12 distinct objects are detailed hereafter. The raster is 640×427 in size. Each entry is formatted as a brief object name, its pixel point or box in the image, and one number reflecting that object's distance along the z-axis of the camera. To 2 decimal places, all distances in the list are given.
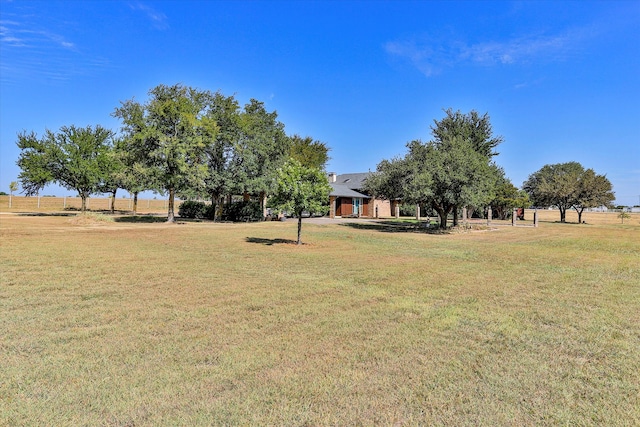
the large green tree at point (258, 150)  26.66
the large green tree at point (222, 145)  26.41
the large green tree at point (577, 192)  38.53
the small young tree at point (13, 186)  32.28
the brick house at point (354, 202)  40.78
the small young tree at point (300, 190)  13.24
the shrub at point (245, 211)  30.45
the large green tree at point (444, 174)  19.06
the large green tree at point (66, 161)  30.00
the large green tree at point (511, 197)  35.03
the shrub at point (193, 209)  33.97
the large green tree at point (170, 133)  23.62
